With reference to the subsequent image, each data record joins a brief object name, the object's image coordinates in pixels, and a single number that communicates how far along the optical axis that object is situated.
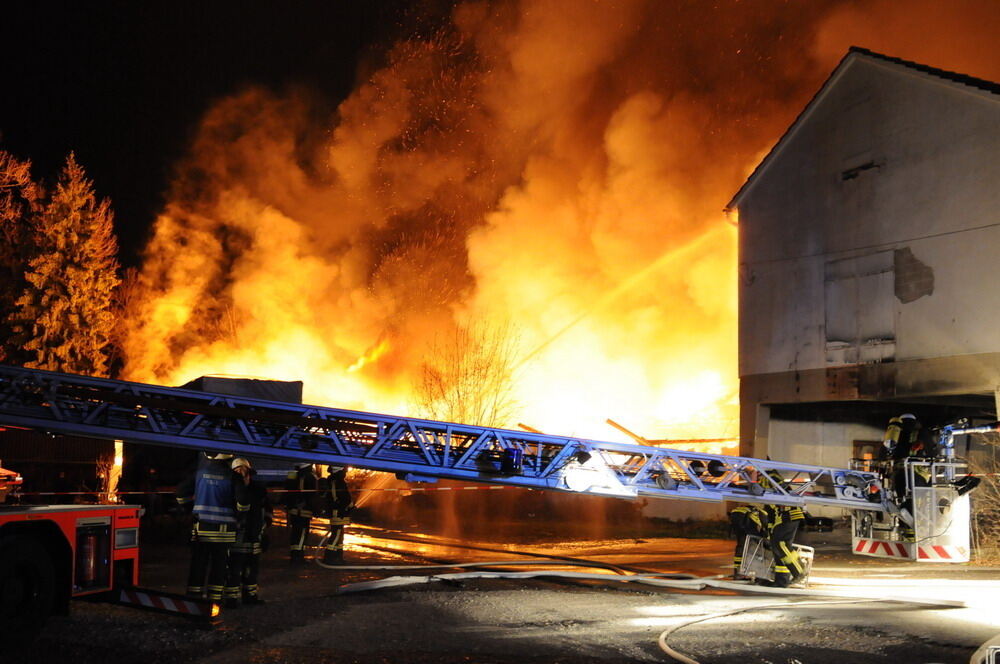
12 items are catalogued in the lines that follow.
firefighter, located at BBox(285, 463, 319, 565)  12.06
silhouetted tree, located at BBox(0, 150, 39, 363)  27.28
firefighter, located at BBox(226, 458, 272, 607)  8.74
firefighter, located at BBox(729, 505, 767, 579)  10.64
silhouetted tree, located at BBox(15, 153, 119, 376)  27.78
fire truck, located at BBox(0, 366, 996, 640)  7.34
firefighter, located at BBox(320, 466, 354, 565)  11.79
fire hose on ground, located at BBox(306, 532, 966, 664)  9.26
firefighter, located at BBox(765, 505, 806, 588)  10.37
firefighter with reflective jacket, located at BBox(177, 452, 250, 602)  8.38
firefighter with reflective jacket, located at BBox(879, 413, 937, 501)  10.45
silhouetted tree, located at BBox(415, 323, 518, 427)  25.70
